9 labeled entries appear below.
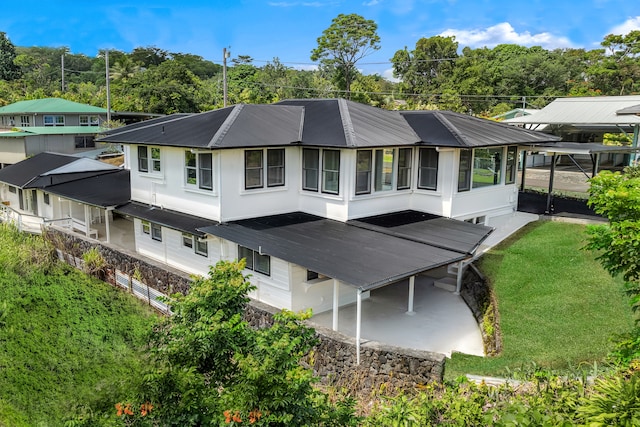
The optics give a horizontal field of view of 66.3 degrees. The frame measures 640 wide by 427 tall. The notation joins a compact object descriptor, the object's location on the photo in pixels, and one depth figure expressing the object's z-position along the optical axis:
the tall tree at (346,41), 56.91
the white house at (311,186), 13.05
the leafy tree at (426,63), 61.78
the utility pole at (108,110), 36.56
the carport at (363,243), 10.65
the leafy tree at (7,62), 66.00
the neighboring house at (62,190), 19.56
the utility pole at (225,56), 31.25
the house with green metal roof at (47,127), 31.53
